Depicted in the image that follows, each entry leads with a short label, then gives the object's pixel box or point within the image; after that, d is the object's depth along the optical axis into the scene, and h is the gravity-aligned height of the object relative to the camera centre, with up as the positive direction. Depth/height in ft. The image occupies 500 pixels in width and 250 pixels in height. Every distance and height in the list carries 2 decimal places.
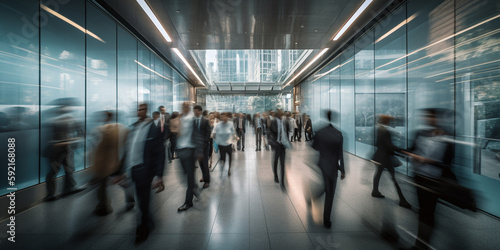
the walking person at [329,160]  11.70 -2.06
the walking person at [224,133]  19.99 -0.94
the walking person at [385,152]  14.06 -1.94
